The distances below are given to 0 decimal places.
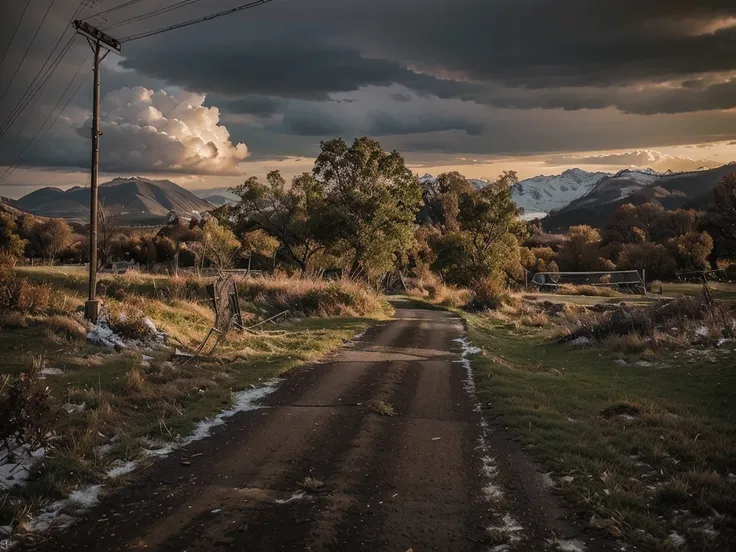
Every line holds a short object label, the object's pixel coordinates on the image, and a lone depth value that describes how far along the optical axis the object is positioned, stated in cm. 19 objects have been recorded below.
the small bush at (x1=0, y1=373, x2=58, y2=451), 656
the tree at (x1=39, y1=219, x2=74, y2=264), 6849
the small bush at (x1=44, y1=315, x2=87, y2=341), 1341
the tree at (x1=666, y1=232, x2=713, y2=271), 7362
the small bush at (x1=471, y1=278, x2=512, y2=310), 3547
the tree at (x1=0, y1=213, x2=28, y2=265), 5372
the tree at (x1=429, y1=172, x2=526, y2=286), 4891
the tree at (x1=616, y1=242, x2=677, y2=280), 7634
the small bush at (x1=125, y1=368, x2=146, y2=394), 980
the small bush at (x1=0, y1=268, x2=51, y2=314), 1417
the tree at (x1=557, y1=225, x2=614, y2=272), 8606
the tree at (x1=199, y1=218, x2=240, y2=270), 5484
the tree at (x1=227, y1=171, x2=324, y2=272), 4841
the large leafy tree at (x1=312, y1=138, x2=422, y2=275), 3844
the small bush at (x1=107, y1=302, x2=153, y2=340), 1479
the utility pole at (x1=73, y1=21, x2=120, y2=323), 1684
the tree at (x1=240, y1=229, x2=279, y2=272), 5841
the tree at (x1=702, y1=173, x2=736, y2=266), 6944
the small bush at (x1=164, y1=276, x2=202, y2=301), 2142
